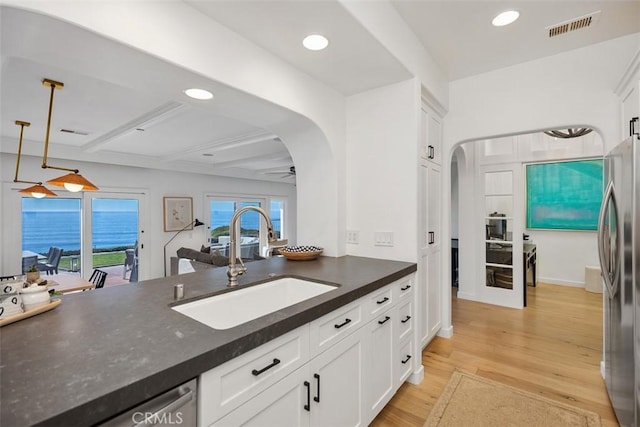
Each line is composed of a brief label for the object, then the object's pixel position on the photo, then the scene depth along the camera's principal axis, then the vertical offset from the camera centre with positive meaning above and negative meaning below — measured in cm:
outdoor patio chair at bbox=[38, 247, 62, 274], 463 -76
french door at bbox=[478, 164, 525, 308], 388 -27
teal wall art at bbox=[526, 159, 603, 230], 466 +36
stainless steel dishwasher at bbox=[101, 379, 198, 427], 70 -50
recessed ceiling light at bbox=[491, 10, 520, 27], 201 +142
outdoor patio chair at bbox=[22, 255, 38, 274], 439 -70
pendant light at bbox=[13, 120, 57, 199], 326 +29
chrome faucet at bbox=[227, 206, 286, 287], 163 -23
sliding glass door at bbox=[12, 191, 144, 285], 449 -31
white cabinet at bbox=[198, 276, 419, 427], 94 -66
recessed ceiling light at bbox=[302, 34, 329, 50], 177 +110
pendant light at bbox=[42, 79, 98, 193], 237 +31
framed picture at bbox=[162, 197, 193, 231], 597 +6
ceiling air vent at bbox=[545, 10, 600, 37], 204 +141
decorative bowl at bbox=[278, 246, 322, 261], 239 -31
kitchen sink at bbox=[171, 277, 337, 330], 143 -48
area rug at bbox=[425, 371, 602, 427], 184 -131
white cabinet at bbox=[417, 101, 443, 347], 248 -15
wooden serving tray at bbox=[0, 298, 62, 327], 103 -37
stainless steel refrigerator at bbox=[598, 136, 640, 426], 148 -32
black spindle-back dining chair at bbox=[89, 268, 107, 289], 432 -97
